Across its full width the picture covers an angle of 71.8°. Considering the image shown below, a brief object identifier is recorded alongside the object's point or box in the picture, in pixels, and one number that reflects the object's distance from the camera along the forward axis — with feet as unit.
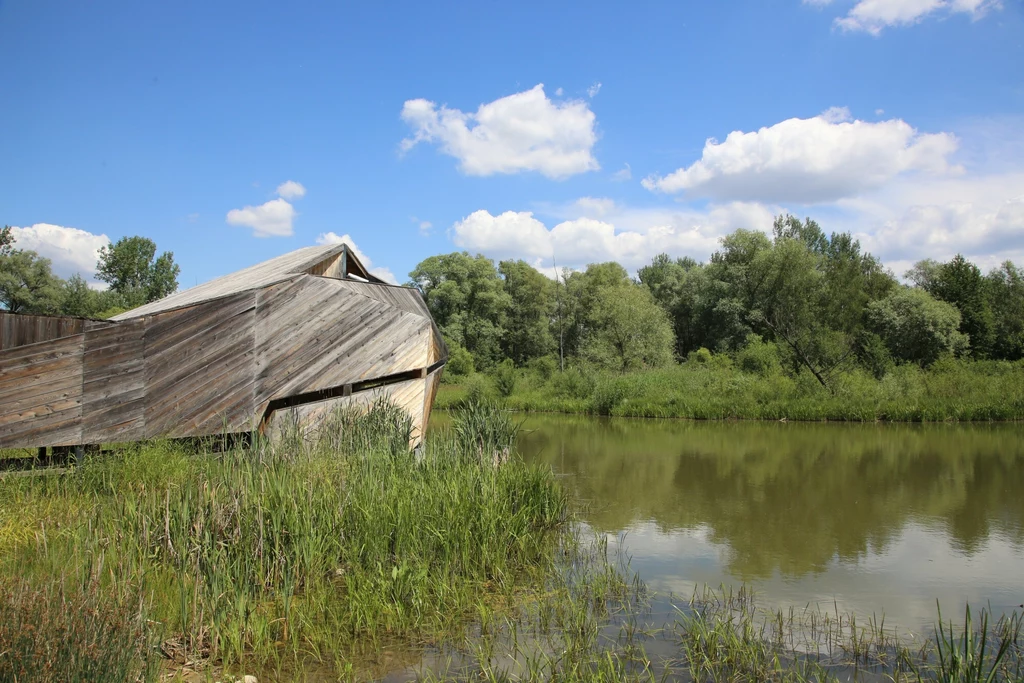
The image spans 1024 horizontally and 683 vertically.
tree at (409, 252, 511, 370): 128.16
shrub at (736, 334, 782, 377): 84.58
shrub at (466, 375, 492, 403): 92.89
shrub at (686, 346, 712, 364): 103.64
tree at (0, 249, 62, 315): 127.95
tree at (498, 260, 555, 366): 132.05
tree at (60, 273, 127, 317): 124.26
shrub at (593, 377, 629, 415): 85.61
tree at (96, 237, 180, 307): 144.56
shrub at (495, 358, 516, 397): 98.84
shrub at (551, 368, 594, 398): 91.42
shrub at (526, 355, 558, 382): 103.76
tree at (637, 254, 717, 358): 131.23
